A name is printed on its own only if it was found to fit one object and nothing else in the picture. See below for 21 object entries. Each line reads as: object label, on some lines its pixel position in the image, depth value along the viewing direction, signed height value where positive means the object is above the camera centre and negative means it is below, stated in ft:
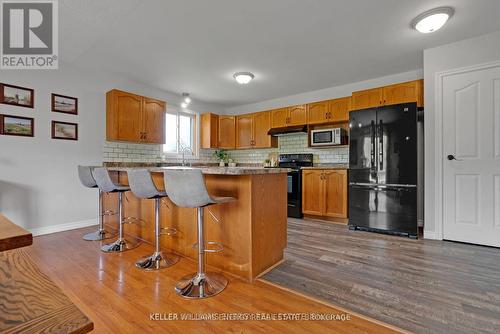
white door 9.04 +0.37
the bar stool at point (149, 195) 7.18 -0.90
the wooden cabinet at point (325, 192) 13.03 -1.50
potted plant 19.66 +0.86
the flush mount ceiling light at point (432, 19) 7.55 +4.84
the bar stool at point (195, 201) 5.56 -0.84
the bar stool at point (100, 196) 10.02 -1.34
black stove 14.51 -1.63
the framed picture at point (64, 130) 11.09 +1.73
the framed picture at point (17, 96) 9.78 +3.01
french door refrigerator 10.29 -0.17
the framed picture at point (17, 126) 9.75 +1.73
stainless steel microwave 14.08 +1.79
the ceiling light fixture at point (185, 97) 14.48 +4.71
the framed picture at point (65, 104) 11.10 +2.99
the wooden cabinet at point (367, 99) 12.59 +3.66
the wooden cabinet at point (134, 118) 12.51 +2.71
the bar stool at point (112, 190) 8.70 -0.87
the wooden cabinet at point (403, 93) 11.50 +3.67
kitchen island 6.46 -1.70
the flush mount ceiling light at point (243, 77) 12.45 +4.70
